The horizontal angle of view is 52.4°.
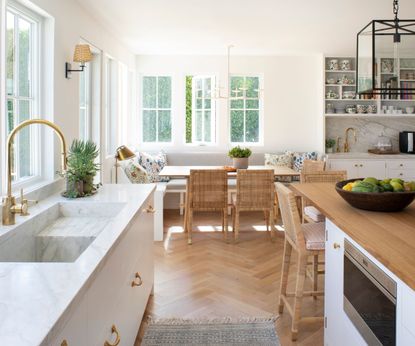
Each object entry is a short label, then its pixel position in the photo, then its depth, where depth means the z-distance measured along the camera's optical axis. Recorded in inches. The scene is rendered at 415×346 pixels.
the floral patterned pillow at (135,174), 205.5
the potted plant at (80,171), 106.4
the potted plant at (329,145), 277.4
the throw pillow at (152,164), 248.1
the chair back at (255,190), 191.6
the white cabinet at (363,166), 263.3
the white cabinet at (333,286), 79.5
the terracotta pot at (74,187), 106.3
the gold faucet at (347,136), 283.4
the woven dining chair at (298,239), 99.5
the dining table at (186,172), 201.8
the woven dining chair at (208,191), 191.6
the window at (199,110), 282.4
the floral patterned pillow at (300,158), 267.7
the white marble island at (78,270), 39.6
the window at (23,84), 109.2
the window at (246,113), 283.6
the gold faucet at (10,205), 75.3
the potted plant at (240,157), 214.7
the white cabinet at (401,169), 263.4
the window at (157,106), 283.7
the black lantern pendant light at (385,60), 83.6
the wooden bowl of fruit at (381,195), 80.4
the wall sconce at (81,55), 137.0
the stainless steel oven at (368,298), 54.8
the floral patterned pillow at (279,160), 267.0
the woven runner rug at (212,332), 103.5
